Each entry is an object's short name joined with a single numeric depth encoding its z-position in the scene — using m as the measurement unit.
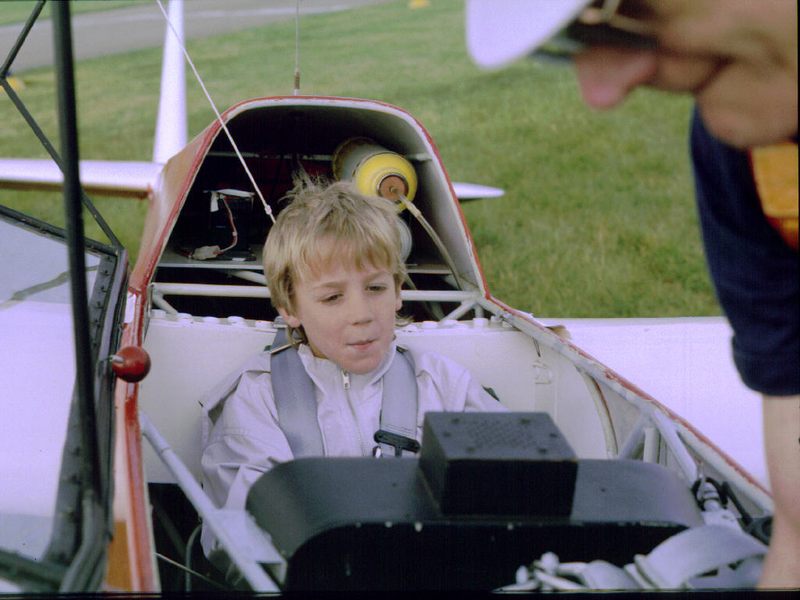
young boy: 1.95
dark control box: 1.18
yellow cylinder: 2.74
